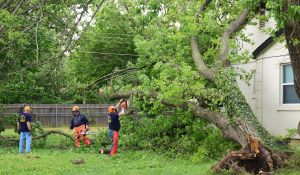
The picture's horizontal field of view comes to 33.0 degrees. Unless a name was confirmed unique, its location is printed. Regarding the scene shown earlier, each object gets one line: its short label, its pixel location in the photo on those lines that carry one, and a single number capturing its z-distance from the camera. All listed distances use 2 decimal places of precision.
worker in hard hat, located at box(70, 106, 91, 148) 17.62
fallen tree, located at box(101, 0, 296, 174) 10.60
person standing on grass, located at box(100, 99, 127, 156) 15.48
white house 16.92
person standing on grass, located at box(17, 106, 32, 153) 16.48
